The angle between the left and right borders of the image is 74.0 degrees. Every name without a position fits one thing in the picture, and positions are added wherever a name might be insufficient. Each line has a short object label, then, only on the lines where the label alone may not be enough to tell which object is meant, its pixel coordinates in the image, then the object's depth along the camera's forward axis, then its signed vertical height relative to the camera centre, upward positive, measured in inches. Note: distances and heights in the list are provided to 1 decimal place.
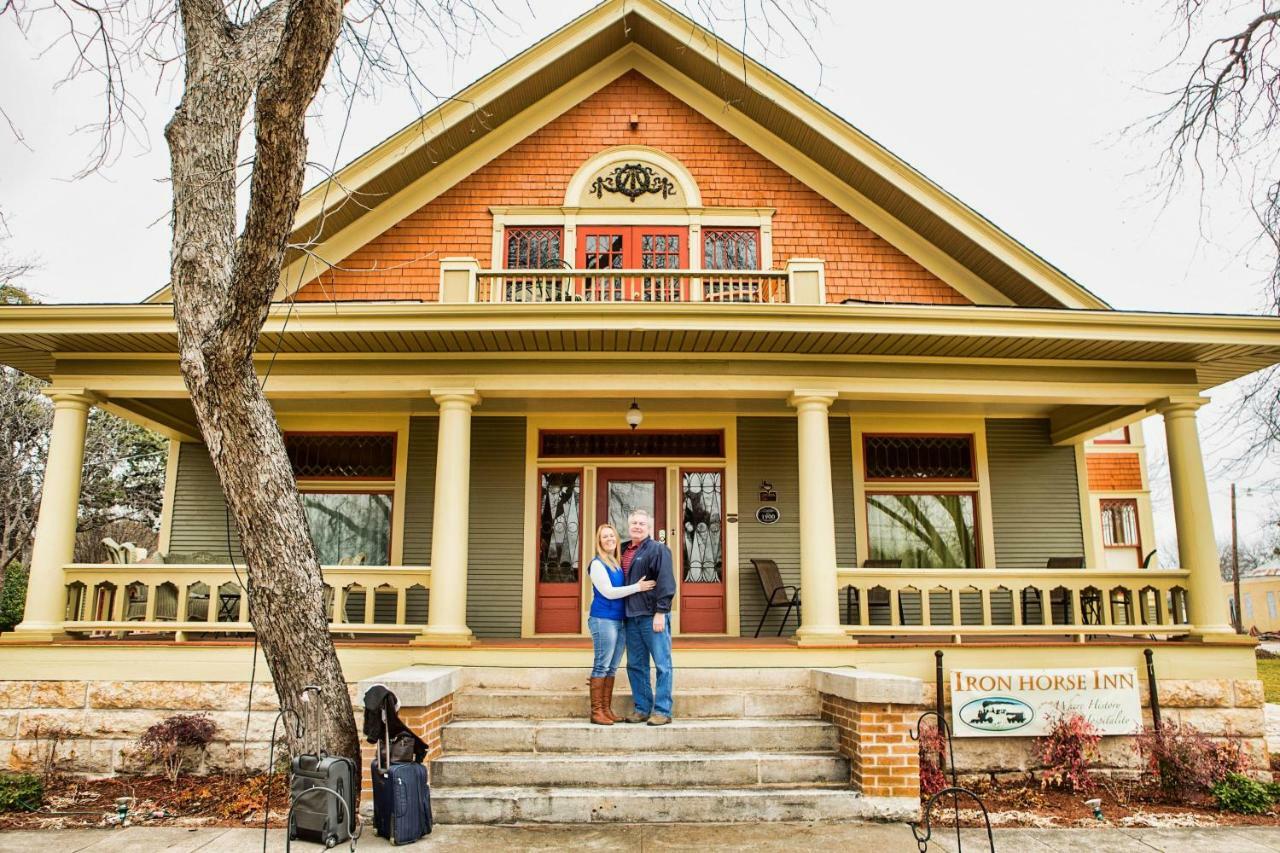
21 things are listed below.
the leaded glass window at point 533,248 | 409.4 +160.4
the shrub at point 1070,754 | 271.6 -53.8
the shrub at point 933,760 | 256.1 -53.5
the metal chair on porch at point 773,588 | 368.1 -1.6
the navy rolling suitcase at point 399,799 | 201.6 -51.0
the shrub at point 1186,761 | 264.4 -54.8
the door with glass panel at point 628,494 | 399.5 +41.8
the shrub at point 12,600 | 642.2 -12.9
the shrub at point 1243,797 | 253.4 -62.6
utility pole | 1062.3 +27.0
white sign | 282.4 -38.1
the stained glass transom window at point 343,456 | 404.2 +60.2
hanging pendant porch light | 364.8 +71.2
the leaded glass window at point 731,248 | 410.3 +160.7
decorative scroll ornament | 418.9 +194.8
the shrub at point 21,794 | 252.7 -62.4
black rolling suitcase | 181.0 -46.3
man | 251.9 -12.3
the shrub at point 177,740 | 278.7 -51.0
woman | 252.4 -13.5
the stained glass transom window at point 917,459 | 408.2 +60.0
